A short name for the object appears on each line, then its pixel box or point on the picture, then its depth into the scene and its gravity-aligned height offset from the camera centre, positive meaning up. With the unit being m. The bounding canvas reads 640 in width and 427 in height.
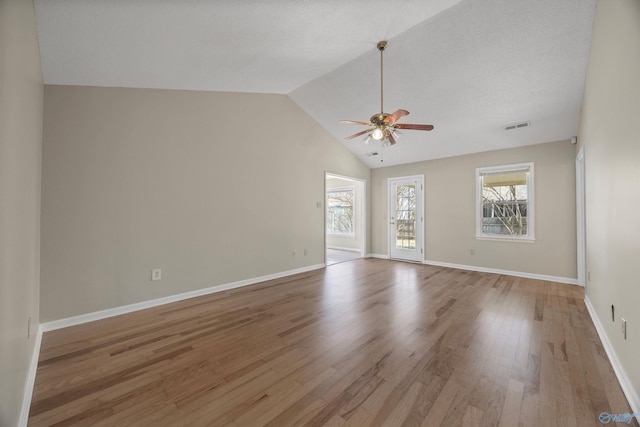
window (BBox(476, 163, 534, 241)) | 4.73 +0.27
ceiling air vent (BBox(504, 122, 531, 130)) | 4.10 +1.48
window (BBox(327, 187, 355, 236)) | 8.11 +0.18
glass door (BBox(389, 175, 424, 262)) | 6.06 -0.06
